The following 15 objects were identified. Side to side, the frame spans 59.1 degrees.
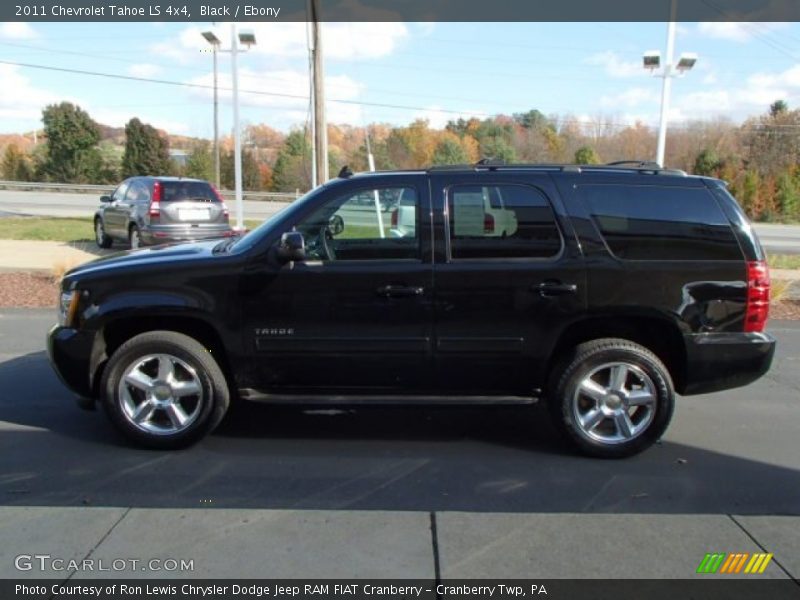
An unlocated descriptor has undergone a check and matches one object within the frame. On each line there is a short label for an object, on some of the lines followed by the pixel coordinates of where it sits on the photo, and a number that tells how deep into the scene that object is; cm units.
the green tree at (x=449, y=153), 4841
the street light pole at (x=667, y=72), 1742
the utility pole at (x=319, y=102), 1680
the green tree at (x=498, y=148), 4556
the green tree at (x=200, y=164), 5244
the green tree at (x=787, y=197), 4084
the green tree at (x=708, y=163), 4347
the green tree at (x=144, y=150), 5209
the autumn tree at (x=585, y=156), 3959
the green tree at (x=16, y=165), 5650
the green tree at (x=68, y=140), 5350
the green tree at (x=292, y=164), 5144
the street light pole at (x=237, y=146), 1822
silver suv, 1398
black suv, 443
